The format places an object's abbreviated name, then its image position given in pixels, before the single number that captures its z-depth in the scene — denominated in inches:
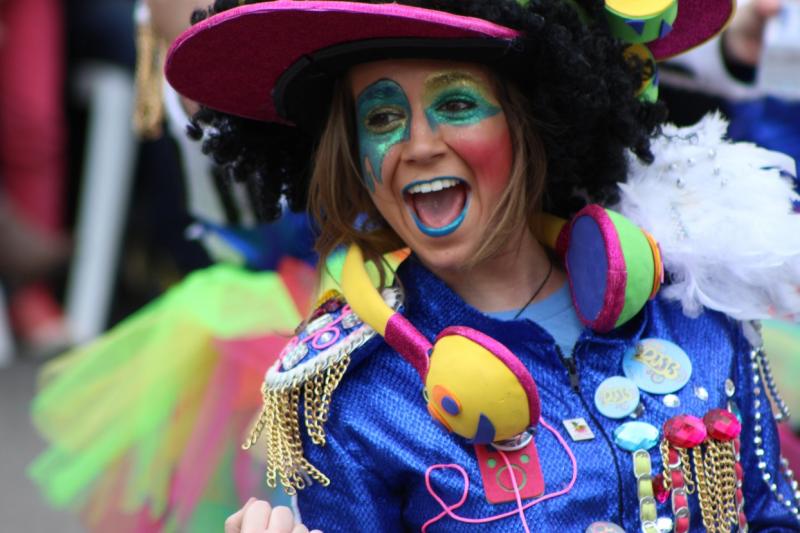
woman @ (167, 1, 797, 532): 171.5
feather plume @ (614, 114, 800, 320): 190.2
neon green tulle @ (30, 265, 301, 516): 265.7
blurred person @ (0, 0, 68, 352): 457.4
